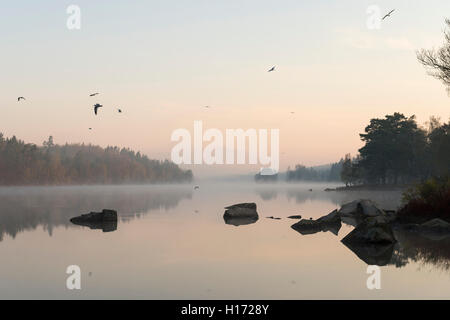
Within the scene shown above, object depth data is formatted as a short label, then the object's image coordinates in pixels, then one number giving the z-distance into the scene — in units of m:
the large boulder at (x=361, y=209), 33.82
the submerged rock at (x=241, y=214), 33.50
